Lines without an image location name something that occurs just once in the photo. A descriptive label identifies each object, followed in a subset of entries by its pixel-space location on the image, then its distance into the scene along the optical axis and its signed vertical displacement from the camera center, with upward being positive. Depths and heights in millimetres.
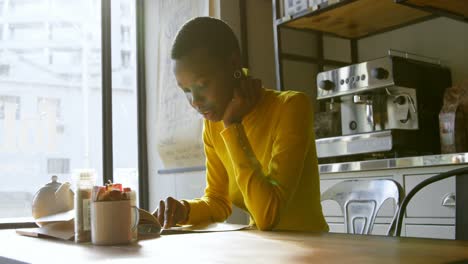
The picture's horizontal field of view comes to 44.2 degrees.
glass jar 1168 -96
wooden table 770 -152
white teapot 1417 -104
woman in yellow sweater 1318 +42
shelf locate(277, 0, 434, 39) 2791 +678
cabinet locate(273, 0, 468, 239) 2254 +588
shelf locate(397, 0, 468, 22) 2418 +603
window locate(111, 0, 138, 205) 3660 +414
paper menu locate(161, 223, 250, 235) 1301 -174
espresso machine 2479 +188
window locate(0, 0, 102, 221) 3275 +382
